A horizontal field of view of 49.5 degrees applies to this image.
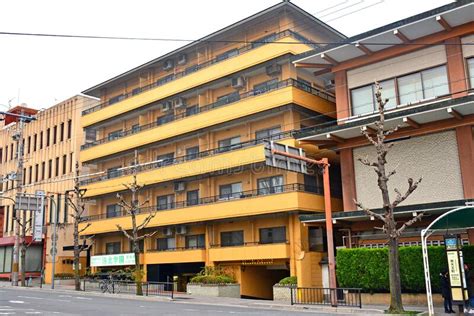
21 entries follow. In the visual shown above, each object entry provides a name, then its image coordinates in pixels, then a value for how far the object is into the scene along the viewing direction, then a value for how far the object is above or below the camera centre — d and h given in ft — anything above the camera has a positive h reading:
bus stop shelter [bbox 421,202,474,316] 62.28 +4.53
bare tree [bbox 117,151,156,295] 103.40 +3.73
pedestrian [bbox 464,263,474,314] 68.69 -4.24
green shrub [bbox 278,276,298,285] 96.72 -3.85
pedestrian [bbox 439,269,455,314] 67.87 -5.30
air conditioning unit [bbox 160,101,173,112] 141.18 +42.72
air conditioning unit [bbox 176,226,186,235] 129.18 +8.33
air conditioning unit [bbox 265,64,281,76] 115.82 +42.39
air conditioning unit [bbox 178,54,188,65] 141.28 +55.17
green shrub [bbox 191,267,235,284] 105.81 -2.89
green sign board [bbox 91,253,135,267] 132.36 +1.56
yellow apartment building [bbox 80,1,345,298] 109.29 +26.47
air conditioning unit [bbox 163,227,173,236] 133.80 +8.41
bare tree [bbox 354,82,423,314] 66.39 +3.55
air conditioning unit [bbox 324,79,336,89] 124.06 +41.39
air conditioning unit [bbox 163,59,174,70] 144.66 +55.17
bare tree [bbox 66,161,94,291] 123.03 +7.79
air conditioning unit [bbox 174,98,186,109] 137.28 +42.27
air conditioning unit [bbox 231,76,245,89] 122.62 +42.05
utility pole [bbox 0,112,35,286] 140.87 +9.92
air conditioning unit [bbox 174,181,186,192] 132.57 +19.62
